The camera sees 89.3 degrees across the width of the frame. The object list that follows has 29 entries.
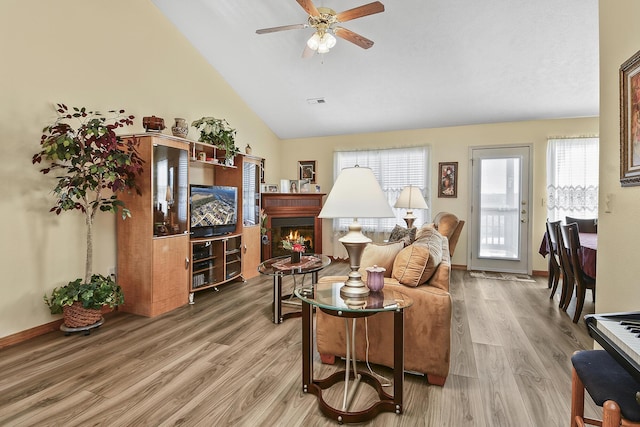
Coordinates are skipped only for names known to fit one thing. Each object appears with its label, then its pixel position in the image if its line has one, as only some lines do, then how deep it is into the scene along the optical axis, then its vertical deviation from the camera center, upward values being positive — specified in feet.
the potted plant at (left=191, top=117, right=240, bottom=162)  13.61 +3.23
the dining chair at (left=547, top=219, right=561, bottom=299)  12.22 -1.52
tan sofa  6.68 -2.39
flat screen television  12.63 +0.03
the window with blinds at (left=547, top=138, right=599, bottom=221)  15.53 +1.60
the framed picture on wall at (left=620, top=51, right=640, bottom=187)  5.07 +1.46
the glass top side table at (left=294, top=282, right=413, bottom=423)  5.59 -2.47
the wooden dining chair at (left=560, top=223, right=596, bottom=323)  9.98 -1.71
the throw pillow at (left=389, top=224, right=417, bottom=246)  10.15 -0.86
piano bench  3.19 -1.98
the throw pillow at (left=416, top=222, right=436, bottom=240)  9.66 -0.63
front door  16.67 +0.07
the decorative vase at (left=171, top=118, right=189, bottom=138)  12.10 +3.07
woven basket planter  9.18 -3.01
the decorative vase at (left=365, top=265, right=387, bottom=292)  6.31 -1.35
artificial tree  8.82 +1.00
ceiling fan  8.49 +5.32
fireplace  18.89 -0.58
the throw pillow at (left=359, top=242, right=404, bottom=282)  7.67 -1.11
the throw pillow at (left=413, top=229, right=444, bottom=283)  7.04 -0.92
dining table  9.65 -1.39
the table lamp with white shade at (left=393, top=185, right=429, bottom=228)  14.42 +0.46
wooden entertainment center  10.69 -1.14
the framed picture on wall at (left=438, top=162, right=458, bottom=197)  17.83 +1.73
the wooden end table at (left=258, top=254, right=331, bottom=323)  10.03 -1.88
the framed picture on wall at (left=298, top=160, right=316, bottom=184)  21.01 +2.65
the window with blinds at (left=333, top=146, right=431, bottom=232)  18.37 +2.35
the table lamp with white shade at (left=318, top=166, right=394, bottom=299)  5.62 +0.06
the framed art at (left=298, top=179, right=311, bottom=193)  20.20 +1.51
